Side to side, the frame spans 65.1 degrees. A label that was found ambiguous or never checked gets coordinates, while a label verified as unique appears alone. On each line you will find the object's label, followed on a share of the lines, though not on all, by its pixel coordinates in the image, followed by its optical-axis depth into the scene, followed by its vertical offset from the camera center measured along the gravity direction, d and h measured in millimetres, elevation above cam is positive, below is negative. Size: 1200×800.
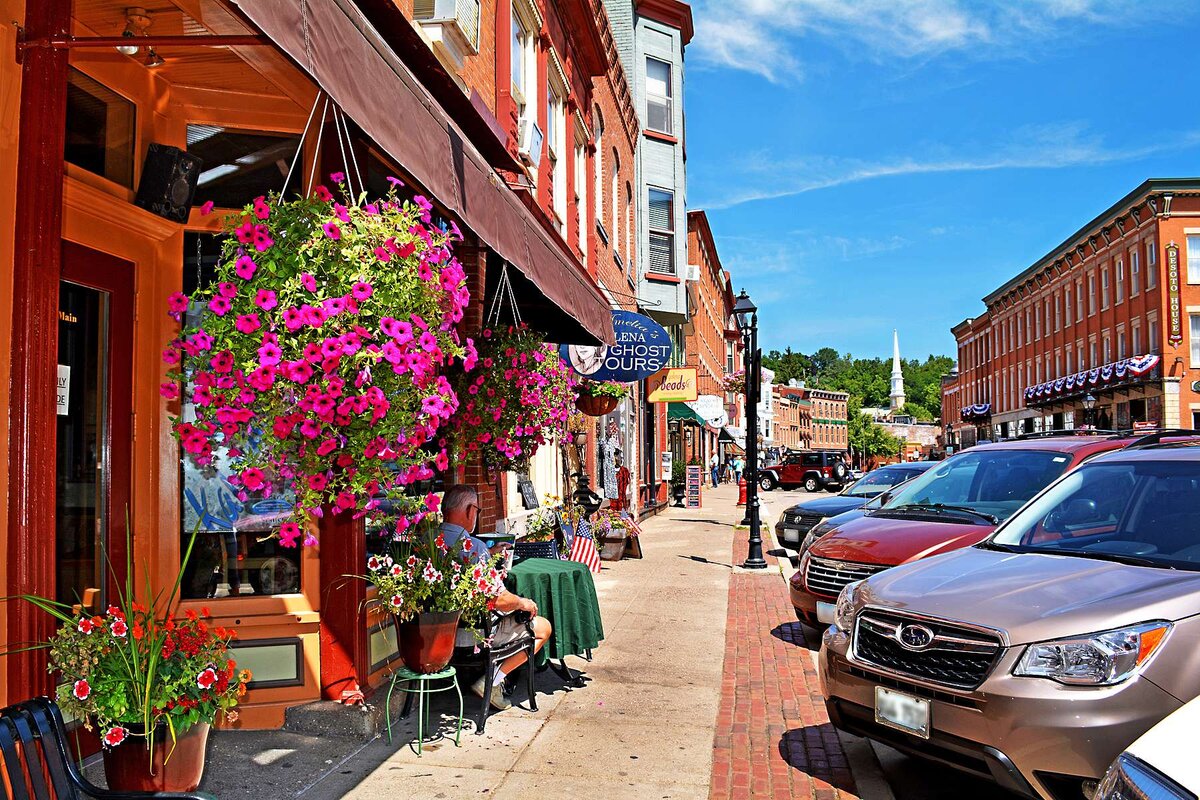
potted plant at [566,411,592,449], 13492 +160
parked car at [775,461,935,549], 14953 -981
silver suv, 3812 -900
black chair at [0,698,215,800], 2775 -947
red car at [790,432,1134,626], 7777 -640
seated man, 5848 -959
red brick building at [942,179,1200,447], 42969 +6449
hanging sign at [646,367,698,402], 22094 +1339
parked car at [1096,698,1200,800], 2316 -842
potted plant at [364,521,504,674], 5211 -835
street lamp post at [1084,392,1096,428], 47750 +1452
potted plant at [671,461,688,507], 32344 -1307
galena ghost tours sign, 12164 +1181
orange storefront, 3547 +892
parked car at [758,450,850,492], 46781 -1534
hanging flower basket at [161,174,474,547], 3568 +366
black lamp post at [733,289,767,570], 14328 +688
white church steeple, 157000 +9463
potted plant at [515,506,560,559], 8359 -948
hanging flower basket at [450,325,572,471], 7516 +387
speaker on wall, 5266 +1516
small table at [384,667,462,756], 5305 -1384
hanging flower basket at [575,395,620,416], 12095 +512
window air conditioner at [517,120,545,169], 10750 +3525
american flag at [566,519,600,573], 11625 -1330
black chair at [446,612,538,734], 5695 -1302
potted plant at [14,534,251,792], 3322 -869
